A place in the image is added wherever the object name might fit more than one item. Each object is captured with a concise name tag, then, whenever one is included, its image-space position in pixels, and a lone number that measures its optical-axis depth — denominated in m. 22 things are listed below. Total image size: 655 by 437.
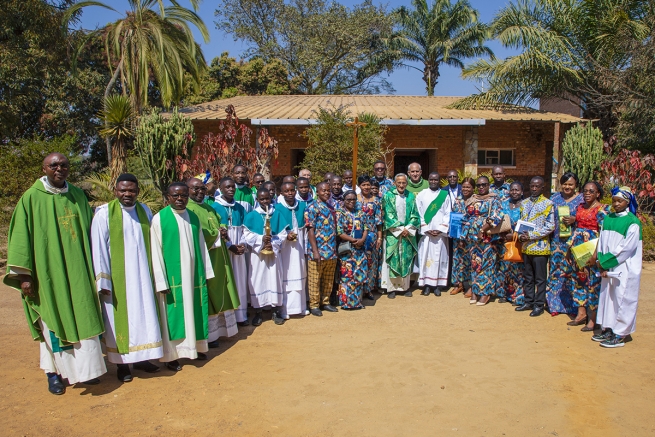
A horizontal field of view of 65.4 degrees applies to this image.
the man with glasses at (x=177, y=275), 4.38
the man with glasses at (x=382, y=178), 6.99
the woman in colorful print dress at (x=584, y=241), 5.42
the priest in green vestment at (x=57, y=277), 3.82
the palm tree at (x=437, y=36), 23.03
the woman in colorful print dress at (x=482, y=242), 6.29
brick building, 14.45
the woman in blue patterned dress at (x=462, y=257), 6.59
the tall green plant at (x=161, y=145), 10.47
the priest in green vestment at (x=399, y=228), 6.70
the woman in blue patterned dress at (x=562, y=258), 5.69
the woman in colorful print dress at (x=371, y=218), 6.38
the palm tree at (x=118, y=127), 10.79
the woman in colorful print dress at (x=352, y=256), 6.17
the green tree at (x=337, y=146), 11.25
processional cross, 7.43
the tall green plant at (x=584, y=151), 13.01
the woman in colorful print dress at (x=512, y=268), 6.11
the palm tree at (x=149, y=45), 12.30
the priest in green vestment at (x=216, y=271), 4.87
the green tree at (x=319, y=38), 24.64
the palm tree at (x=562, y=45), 13.01
